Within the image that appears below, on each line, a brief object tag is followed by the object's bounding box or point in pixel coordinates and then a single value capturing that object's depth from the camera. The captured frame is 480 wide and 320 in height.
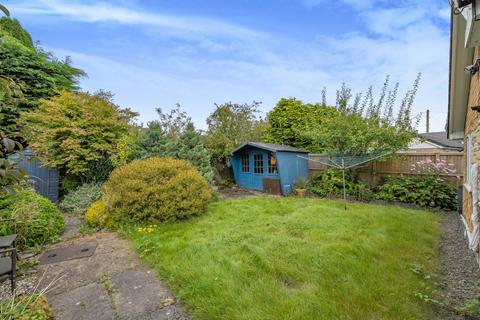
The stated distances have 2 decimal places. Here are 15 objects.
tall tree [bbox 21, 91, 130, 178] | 6.64
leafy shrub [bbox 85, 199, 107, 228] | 5.29
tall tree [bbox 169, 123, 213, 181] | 8.73
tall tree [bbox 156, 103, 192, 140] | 11.27
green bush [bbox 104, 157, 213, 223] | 5.23
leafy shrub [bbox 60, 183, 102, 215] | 6.66
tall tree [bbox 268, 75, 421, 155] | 7.97
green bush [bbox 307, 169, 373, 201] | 8.16
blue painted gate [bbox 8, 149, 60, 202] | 7.19
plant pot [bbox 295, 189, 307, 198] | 9.10
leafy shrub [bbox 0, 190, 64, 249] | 3.97
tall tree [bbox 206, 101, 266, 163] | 11.84
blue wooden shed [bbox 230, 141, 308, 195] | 9.73
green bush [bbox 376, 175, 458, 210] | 6.82
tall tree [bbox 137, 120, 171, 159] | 8.19
